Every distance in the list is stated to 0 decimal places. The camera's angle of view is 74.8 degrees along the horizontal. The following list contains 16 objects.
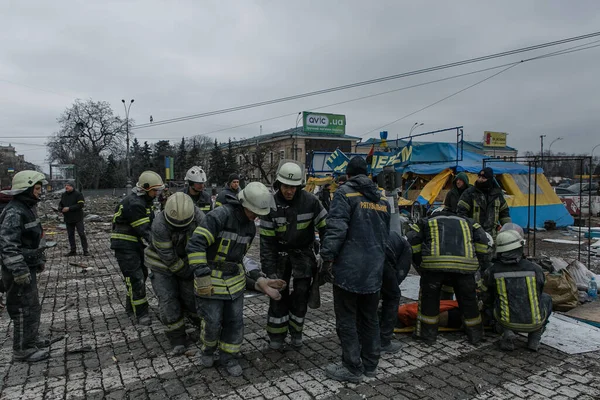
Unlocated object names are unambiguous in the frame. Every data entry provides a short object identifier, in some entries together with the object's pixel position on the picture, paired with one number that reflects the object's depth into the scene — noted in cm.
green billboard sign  3741
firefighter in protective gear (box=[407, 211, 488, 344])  422
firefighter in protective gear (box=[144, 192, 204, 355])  402
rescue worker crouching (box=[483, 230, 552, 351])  405
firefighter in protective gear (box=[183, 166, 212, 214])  598
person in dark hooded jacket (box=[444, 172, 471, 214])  654
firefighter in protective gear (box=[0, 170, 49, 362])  376
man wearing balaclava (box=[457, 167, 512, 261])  606
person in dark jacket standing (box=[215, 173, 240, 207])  763
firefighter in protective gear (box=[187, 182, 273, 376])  349
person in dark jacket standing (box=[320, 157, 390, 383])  344
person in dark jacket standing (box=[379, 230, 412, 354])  409
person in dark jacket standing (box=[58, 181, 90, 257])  968
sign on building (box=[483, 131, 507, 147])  5071
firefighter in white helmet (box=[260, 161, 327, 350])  401
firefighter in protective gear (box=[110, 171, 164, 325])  496
